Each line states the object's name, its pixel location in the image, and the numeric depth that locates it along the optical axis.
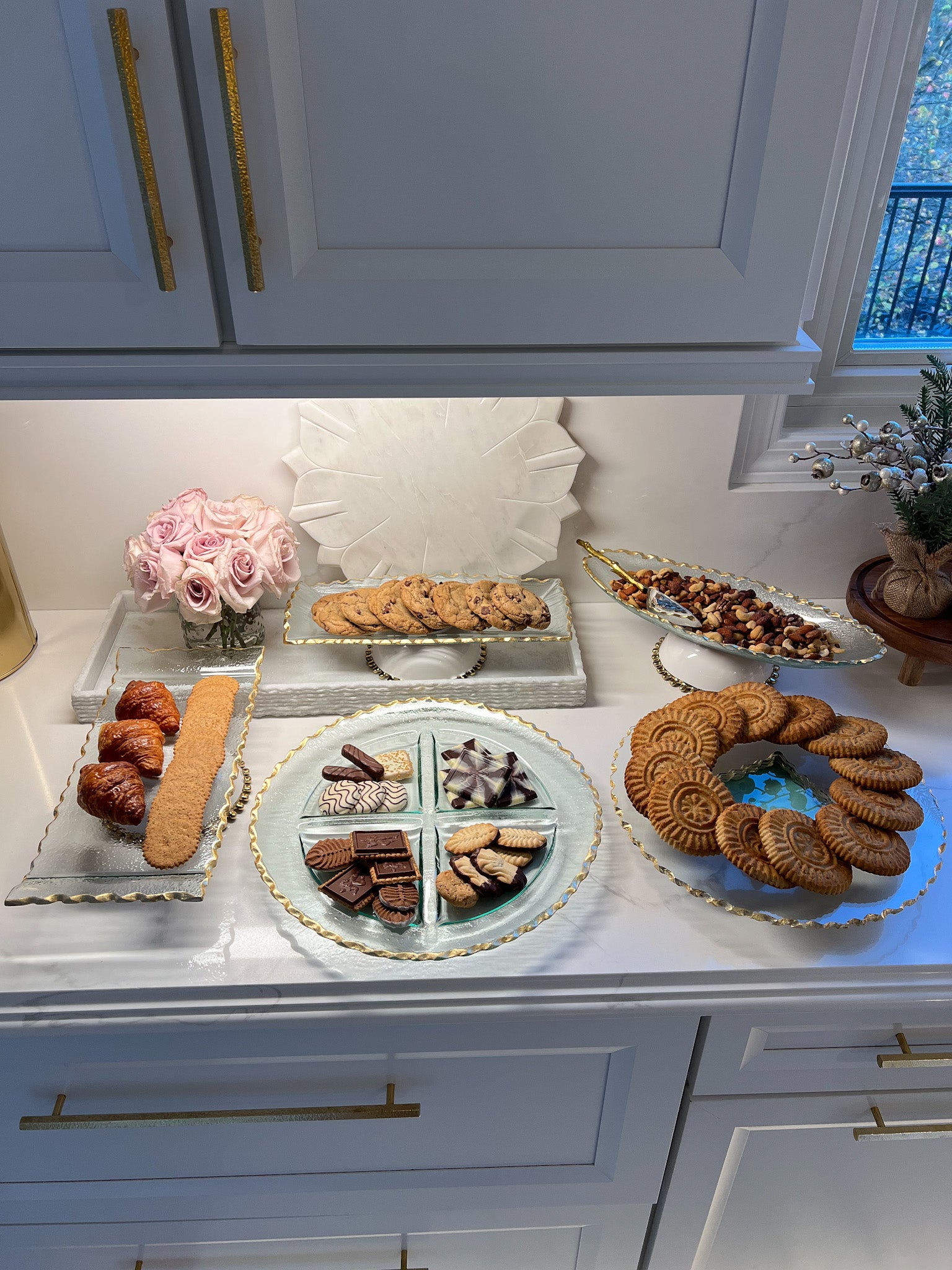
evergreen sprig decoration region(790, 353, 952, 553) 1.13
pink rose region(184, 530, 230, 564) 1.19
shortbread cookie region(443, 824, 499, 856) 1.01
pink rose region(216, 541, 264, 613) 1.19
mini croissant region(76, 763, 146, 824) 1.00
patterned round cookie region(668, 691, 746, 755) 1.09
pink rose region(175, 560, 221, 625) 1.18
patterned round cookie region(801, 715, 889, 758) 1.06
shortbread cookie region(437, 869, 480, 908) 0.96
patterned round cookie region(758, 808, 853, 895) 0.93
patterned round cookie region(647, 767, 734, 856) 0.97
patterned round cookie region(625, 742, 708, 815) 1.03
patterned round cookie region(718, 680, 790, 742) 1.09
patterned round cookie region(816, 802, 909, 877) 0.94
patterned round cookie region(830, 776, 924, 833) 0.97
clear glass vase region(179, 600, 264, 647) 1.26
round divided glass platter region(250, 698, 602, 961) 0.96
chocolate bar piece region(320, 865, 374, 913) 0.96
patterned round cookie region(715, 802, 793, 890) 0.94
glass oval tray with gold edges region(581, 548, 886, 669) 1.20
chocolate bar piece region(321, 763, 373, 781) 1.10
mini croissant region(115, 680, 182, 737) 1.13
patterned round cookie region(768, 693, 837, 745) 1.09
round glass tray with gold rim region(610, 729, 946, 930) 0.96
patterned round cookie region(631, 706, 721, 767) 1.06
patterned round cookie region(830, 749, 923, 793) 1.01
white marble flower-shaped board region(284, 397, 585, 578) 1.28
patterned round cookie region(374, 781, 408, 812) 1.06
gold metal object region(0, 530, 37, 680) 1.26
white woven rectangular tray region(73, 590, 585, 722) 1.23
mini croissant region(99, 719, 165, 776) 1.07
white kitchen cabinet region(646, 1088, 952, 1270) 1.08
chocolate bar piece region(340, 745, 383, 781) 1.10
